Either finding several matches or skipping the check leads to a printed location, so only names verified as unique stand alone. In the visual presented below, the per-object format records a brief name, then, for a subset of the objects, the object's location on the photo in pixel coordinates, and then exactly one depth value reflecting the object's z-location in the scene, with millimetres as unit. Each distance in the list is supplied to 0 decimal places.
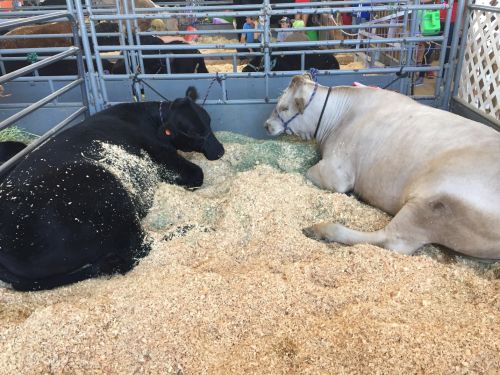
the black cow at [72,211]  2354
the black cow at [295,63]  5719
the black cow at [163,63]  6152
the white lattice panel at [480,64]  3912
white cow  2477
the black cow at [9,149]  3914
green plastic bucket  4793
